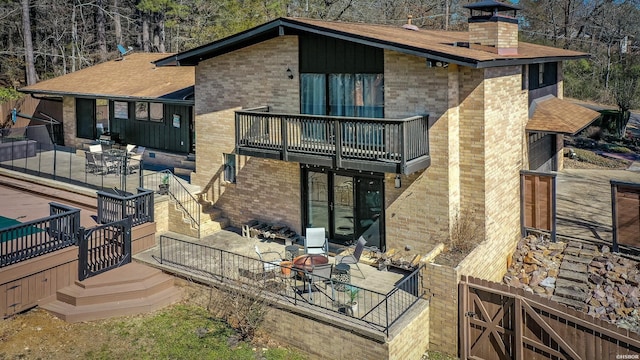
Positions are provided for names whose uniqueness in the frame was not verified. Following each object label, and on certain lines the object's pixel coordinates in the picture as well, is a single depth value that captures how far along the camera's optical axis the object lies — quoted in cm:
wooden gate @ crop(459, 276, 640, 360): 1069
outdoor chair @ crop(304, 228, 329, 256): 1498
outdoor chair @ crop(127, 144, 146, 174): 2097
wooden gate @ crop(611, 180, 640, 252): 1503
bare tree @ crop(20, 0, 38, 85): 3577
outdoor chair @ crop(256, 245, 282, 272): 1365
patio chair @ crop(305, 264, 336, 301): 1279
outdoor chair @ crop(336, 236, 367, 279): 1386
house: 1397
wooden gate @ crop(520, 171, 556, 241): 1625
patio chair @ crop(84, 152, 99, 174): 2033
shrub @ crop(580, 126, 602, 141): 3278
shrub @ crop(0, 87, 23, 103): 3571
